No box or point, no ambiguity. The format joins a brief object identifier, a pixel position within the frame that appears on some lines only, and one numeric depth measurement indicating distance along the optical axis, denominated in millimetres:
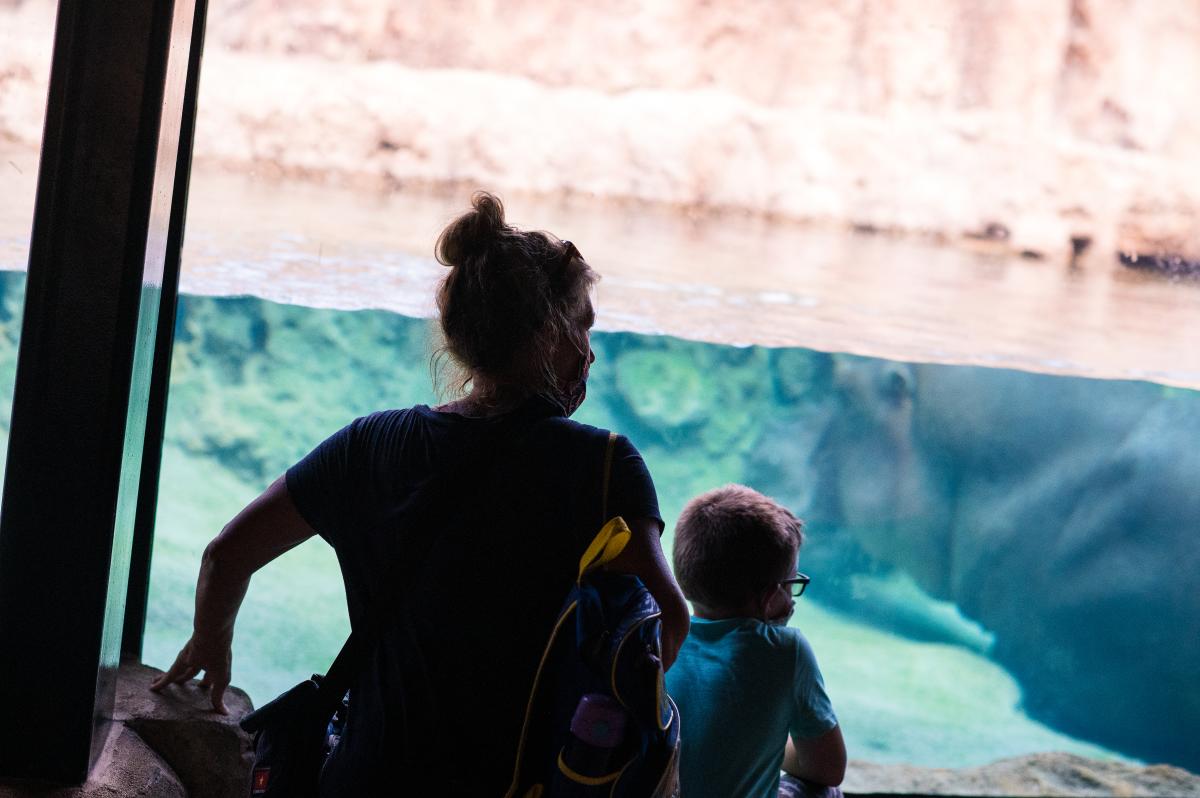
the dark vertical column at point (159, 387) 2252
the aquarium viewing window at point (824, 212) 4059
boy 1679
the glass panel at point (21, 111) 2160
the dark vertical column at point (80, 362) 1853
